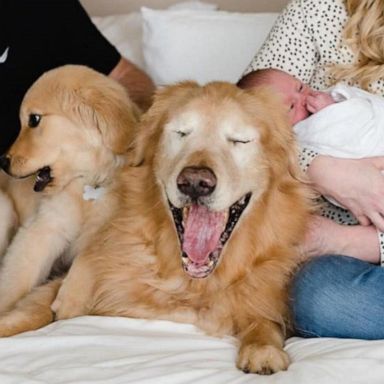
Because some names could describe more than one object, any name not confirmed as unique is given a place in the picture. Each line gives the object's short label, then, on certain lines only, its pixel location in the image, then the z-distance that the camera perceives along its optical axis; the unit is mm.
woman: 1593
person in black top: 1922
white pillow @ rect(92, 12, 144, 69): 2108
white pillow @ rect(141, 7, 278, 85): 1992
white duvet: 1456
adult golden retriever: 1570
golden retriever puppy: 1716
